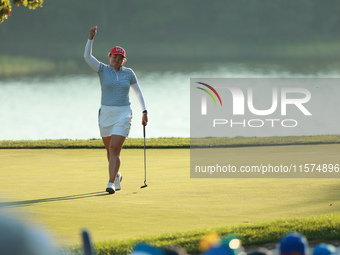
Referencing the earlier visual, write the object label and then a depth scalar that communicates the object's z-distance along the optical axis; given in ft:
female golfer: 95.08
